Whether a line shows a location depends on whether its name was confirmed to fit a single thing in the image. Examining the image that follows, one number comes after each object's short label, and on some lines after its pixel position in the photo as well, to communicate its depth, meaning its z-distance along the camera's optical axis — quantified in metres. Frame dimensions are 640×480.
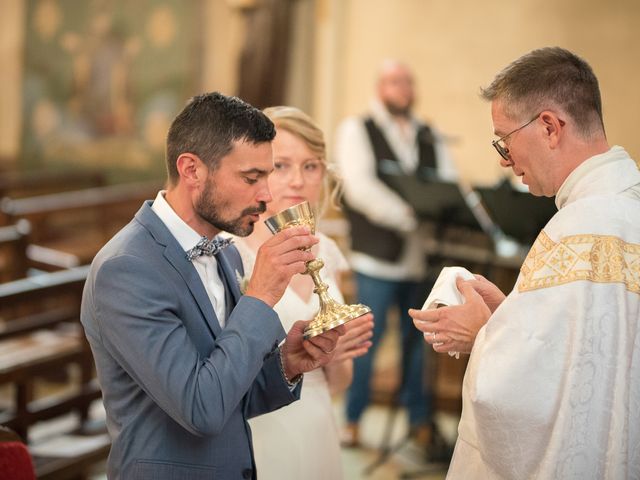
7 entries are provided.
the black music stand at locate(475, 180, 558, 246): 4.30
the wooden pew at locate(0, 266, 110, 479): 3.88
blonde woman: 2.81
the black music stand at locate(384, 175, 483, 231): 4.84
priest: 2.10
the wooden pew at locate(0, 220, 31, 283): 5.94
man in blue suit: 1.99
